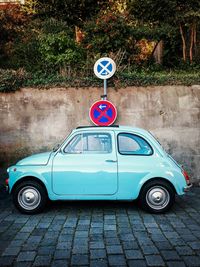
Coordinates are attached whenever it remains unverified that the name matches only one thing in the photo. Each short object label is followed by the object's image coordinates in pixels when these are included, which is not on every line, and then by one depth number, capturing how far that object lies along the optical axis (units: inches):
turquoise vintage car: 276.1
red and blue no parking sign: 375.9
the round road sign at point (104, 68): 379.6
